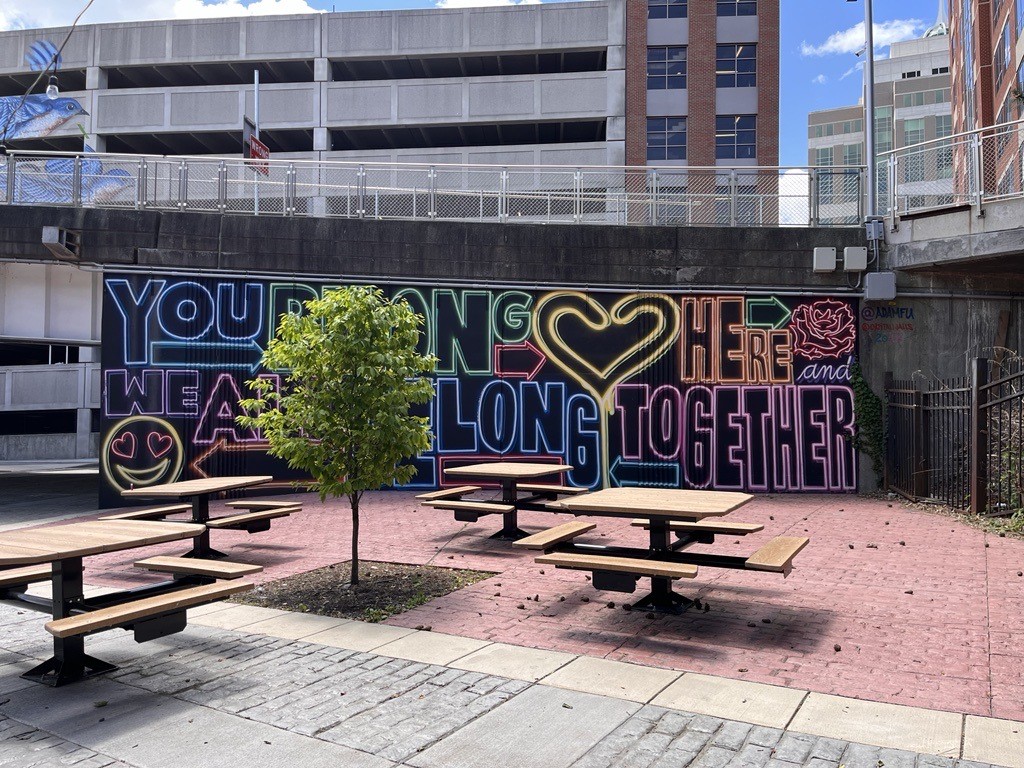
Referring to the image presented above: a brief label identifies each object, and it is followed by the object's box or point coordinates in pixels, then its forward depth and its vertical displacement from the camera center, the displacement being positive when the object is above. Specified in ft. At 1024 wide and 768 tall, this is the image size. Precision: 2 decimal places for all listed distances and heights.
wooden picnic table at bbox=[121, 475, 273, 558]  31.14 -4.05
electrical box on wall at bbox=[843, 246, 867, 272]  47.93 +7.54
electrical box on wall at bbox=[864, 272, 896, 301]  47.70 +5.80
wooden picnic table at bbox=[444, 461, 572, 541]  34.04 -4.06
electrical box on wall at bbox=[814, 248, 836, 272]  48.14 +7.47
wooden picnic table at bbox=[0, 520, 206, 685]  17.26 -3.92
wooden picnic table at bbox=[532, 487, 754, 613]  20.80 -4.55
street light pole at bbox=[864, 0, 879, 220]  48.57 +16.74
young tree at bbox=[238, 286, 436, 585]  24.12 -0.28
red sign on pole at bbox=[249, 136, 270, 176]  99.32 +29.91
